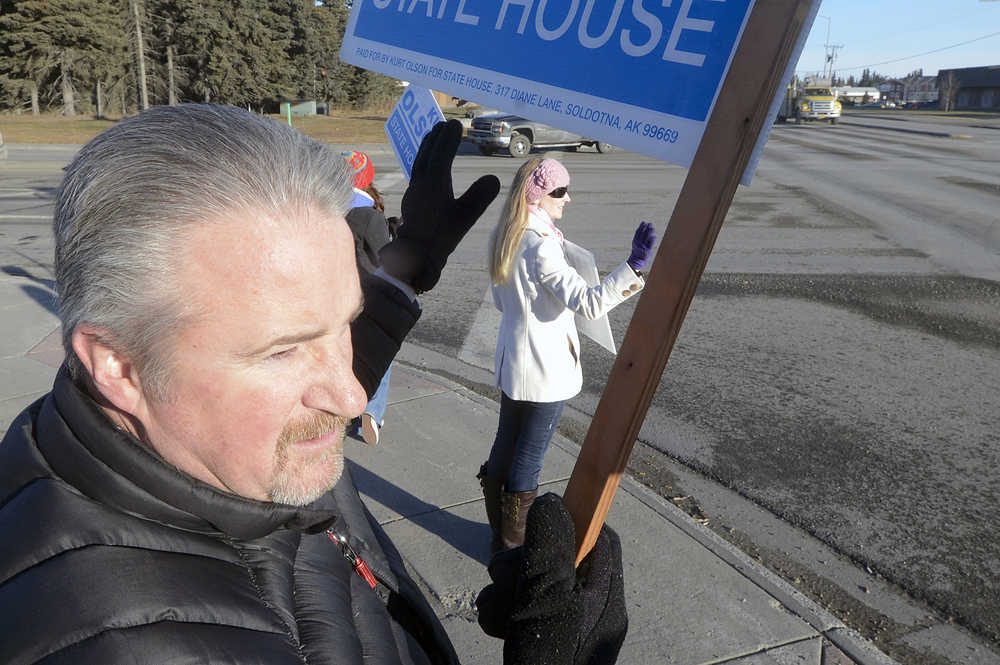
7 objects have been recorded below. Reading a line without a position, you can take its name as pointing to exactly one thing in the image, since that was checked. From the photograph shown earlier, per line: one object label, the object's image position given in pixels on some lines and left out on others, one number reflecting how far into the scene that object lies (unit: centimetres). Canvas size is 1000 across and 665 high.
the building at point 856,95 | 9658
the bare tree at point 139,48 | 3753
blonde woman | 345
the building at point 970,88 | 7944
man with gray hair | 92
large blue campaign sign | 116
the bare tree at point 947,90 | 7800
